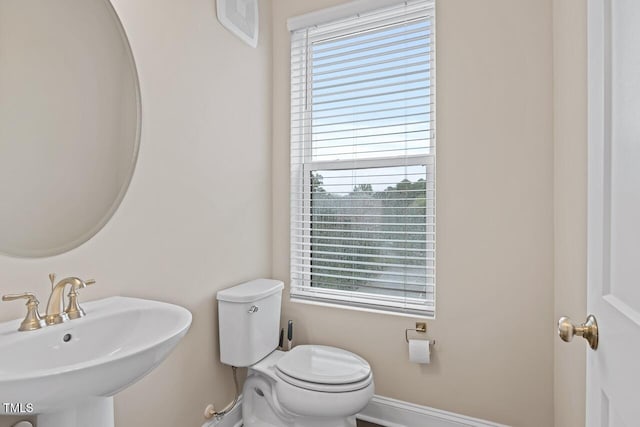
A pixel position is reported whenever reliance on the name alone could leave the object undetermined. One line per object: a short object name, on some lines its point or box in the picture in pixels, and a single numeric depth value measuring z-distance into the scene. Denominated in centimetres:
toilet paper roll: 170
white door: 54
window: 184
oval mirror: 102
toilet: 146
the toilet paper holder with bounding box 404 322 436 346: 176
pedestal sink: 71
